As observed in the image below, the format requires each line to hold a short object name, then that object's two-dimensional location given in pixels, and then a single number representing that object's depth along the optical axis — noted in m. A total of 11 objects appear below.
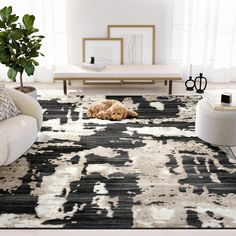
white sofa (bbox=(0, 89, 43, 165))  3.19
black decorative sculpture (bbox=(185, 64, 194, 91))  5.60
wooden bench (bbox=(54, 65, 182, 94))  5.29
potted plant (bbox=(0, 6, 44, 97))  4.36
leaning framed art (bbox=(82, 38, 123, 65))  5.81
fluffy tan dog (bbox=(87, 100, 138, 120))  4.51
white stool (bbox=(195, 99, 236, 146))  3.65
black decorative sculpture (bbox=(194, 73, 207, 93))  5.46
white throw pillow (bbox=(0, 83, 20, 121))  3.52
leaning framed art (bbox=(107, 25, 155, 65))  5.82
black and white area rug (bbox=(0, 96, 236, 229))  2.78
